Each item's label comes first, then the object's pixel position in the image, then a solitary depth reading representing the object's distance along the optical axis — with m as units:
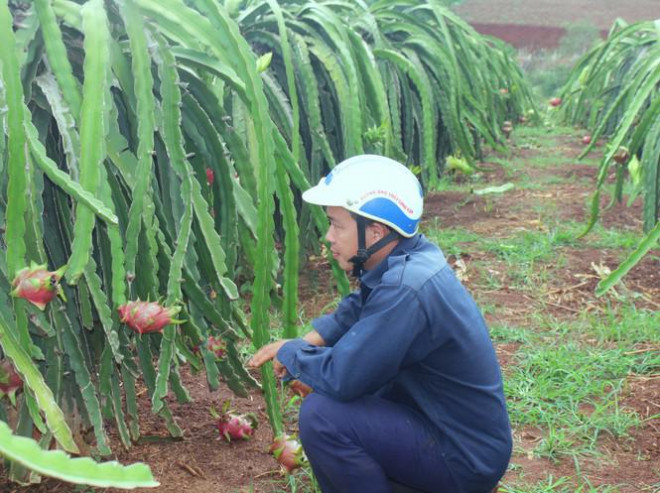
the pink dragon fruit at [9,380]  1.69
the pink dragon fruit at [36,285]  1.51
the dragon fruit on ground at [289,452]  2.03
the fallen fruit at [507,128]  6.93
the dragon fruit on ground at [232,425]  2.24
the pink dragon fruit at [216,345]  2.08
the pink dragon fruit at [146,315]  1.69
